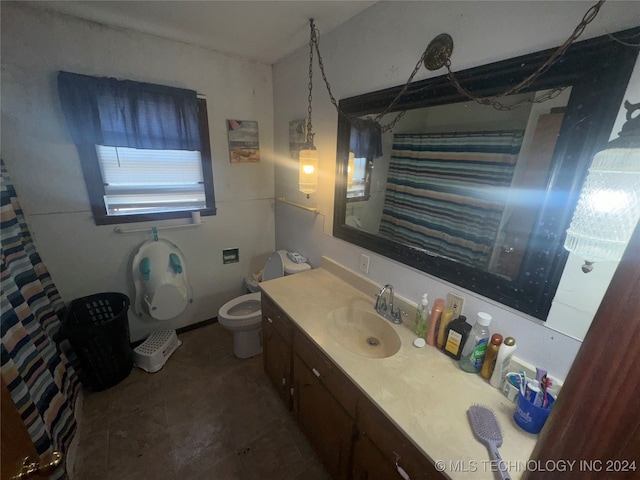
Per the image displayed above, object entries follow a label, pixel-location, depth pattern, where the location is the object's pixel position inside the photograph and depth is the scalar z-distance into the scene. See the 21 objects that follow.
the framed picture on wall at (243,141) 2.10
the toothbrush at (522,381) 0.80
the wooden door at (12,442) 0.55
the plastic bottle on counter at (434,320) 1.11
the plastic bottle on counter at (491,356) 0.94
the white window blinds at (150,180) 1.78
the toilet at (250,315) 1.86
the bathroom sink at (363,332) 1.26
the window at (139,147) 1.57
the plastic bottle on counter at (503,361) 0.90
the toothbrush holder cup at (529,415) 0.75
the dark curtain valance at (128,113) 1.53
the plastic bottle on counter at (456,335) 1.02
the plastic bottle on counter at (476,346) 0.97
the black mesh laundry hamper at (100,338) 1.61
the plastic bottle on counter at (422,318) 1.17
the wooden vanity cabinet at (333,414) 0.84
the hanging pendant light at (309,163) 1.58
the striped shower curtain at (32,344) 1.08
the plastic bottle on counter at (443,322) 1.09
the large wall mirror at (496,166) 0.73
